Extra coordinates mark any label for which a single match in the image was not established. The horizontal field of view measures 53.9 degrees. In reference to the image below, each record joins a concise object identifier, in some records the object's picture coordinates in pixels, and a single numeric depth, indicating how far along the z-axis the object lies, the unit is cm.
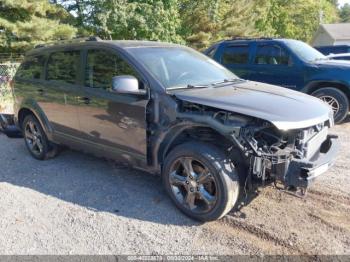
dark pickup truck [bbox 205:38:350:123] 741
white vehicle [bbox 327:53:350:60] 1166
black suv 324
